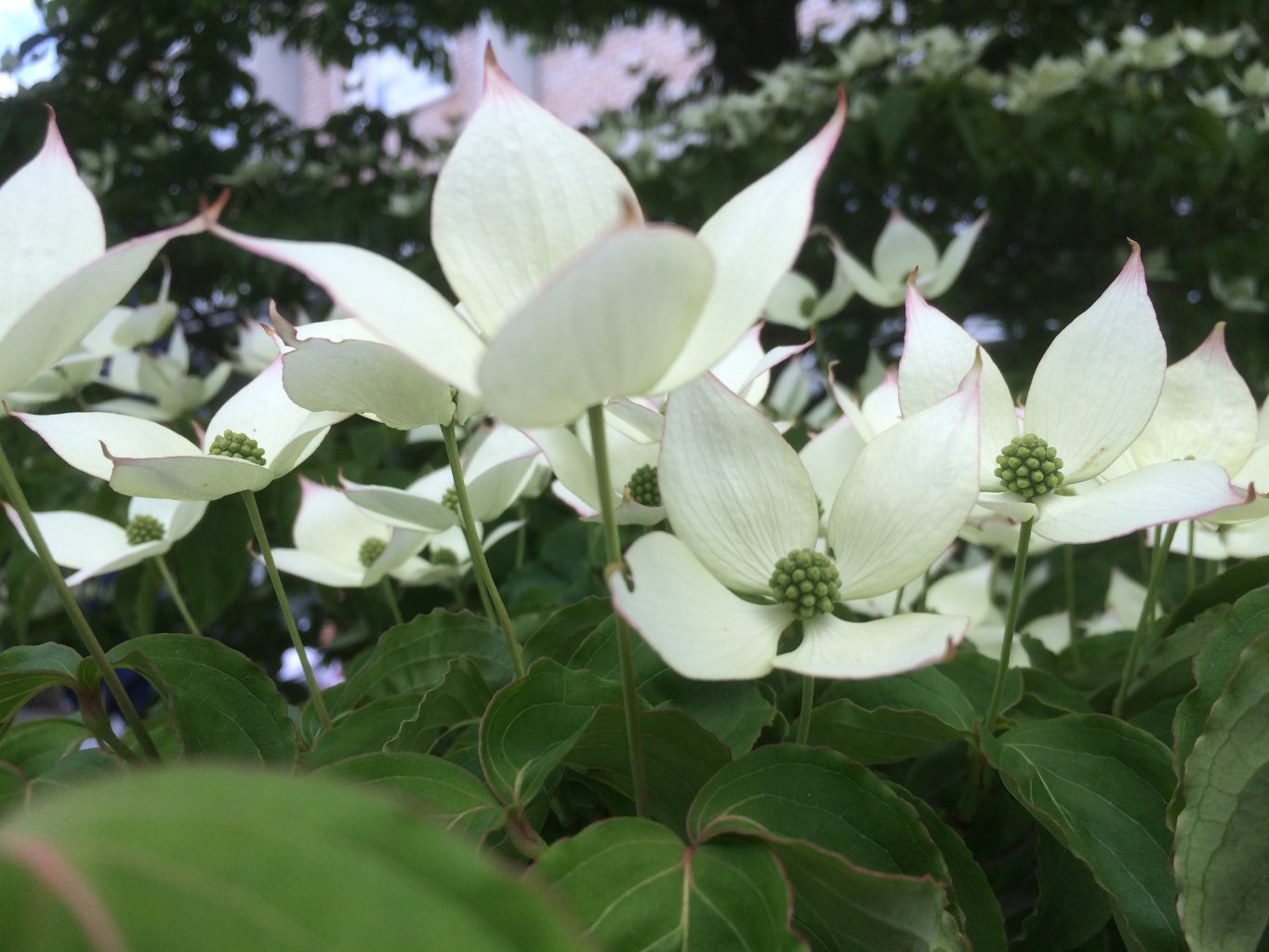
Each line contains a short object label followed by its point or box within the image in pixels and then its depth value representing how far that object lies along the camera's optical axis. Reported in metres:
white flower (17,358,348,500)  0.32
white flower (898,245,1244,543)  0.31
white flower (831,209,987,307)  0.96
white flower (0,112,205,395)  0.25
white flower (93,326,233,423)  0.93
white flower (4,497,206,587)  0.43
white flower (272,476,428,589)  0.50
